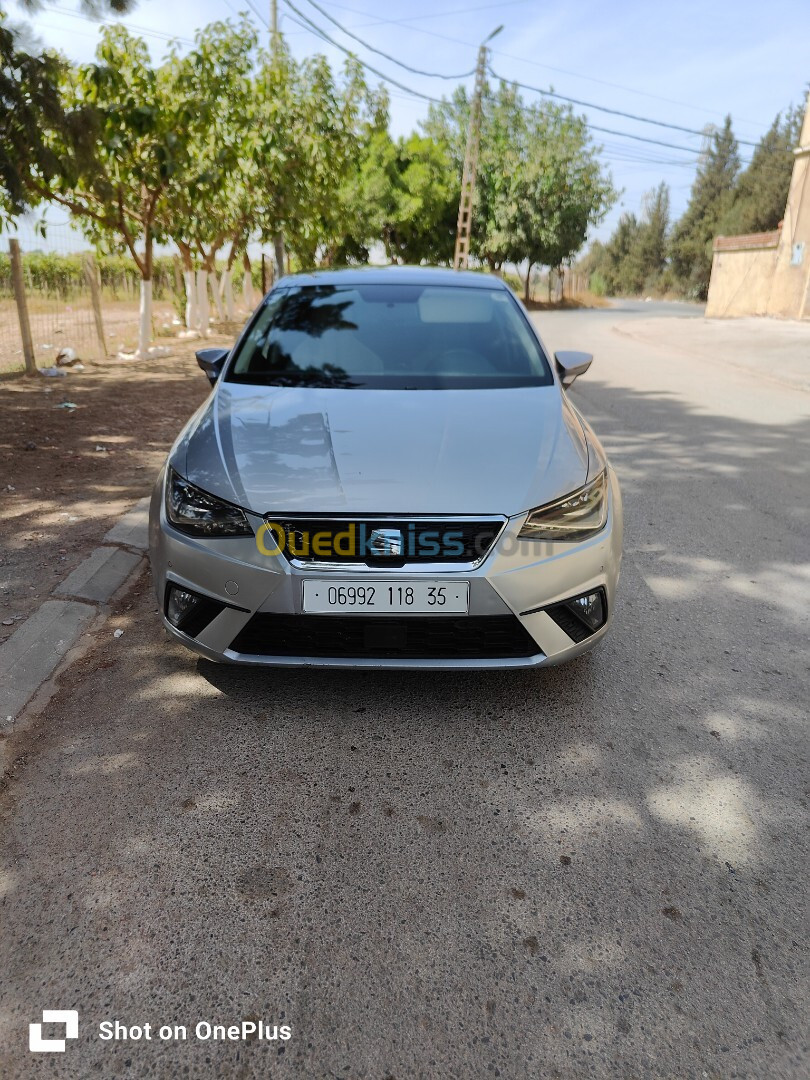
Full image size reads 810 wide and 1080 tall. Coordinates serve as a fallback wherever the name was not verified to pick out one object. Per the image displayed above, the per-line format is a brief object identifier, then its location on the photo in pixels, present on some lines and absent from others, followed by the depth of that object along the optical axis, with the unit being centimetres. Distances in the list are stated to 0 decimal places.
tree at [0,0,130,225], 583
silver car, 249
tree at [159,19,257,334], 1279
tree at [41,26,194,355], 1044
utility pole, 3142
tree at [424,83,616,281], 4109
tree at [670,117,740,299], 6512
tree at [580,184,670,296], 7594
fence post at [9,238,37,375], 990
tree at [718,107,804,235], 5528
